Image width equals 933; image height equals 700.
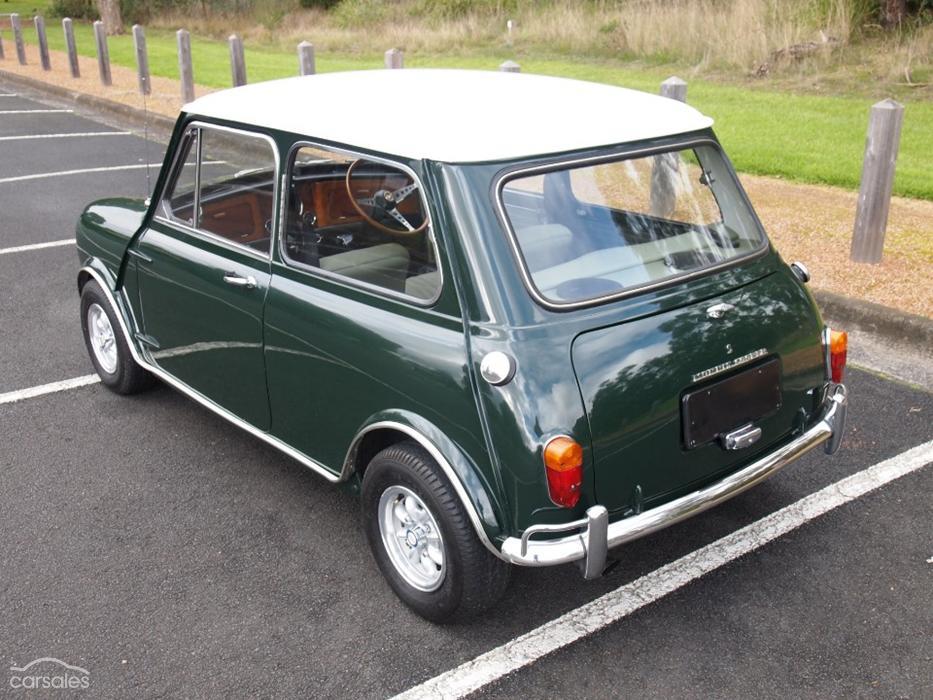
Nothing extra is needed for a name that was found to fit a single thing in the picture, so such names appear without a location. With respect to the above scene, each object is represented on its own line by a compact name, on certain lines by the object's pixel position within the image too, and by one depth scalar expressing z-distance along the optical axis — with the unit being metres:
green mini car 3.02
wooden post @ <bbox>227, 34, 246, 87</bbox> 13.76
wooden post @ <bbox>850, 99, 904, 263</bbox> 6.13
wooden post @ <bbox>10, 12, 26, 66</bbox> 20.66
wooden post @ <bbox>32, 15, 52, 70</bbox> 19.39
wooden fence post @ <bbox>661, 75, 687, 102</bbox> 7.40
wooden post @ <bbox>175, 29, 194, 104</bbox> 14.48
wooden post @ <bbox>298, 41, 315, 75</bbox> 12.53
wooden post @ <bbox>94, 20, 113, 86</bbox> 16.47
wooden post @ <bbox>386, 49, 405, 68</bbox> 11.19
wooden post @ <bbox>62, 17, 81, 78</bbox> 17.94
